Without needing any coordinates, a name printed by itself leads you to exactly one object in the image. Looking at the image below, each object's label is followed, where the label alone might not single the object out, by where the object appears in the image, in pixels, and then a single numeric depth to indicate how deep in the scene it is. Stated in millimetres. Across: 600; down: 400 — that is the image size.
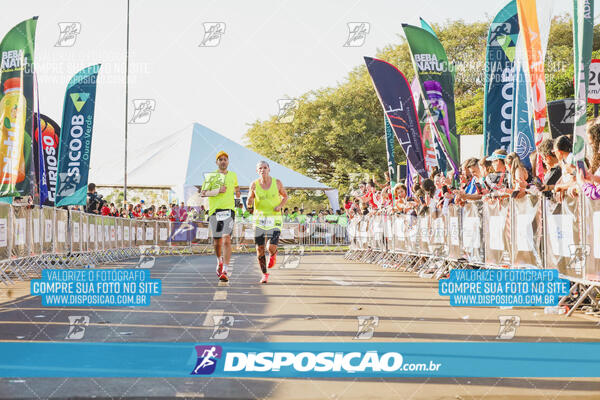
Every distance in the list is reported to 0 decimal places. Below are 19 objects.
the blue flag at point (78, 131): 17672
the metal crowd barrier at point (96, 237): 12953
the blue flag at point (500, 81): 13641
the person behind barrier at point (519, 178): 9852
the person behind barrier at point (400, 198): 18188
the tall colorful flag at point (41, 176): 19766
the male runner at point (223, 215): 11820
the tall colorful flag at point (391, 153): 20750
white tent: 38312
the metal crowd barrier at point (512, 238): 7926
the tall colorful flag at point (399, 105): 18641
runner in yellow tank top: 12305
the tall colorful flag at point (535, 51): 11602
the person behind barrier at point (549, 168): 9336
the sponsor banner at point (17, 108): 14469
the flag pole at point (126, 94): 35128
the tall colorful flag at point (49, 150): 20078
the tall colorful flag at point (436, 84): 16562
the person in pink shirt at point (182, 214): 33281
